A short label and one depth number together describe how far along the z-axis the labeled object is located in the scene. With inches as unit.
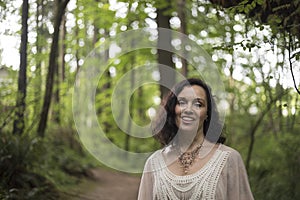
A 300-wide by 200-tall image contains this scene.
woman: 121.8
